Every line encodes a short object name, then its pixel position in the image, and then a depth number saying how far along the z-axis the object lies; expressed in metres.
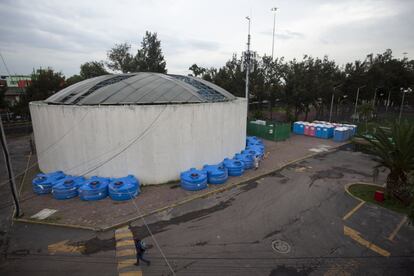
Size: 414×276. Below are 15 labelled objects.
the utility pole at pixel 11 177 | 10.92
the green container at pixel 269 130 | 29.41
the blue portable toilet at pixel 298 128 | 33.83
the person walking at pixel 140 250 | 8.42
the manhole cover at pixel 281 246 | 9.52
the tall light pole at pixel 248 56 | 27.53
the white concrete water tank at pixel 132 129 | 14.95
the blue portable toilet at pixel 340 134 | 29.24
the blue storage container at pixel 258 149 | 20.92
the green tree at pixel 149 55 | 49.97
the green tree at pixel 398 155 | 12.32
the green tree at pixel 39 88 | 34.62
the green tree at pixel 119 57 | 54.69
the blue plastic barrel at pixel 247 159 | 18.73
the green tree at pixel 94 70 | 51.72
